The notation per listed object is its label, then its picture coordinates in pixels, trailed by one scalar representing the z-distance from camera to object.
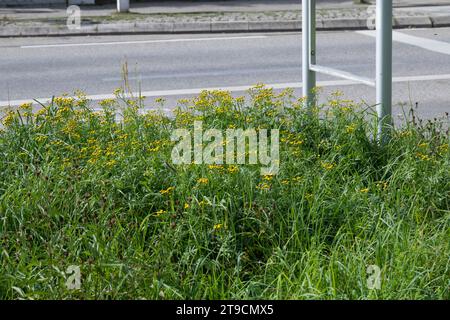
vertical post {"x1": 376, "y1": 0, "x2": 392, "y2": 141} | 10.09
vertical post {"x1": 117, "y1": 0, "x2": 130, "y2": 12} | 26.23
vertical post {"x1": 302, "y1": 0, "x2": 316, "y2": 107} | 11.49
